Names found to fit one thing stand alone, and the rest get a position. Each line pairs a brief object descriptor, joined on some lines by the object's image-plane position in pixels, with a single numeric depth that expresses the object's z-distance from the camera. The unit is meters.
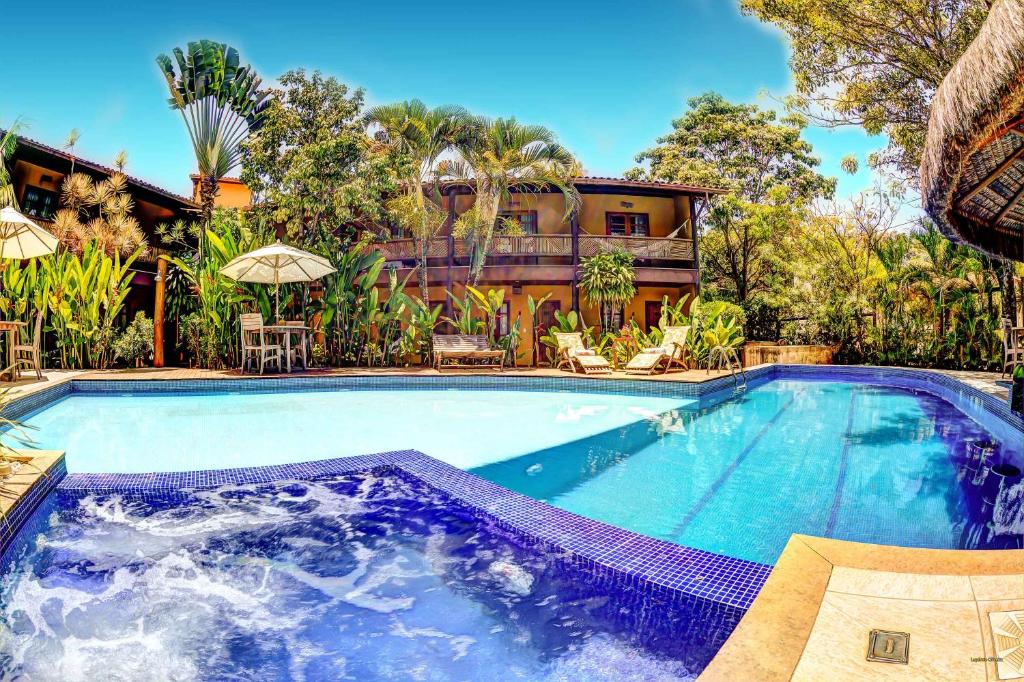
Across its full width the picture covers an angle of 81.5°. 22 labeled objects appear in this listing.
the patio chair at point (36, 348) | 9.36
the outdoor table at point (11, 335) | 8.91
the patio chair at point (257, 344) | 11.31
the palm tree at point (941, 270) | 12.80
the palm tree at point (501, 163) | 13.78
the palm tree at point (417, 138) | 13.52
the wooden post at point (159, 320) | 13.20
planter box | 15.59
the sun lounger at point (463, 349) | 12.98
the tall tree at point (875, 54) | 8.68
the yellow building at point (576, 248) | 17.59
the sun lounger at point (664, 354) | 11.91
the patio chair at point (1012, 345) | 9.69
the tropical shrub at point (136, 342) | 12.43
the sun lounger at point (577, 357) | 12.31
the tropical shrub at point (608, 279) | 15.77
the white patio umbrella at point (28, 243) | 8.68
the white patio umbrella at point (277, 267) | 11.15
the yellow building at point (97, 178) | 13.64
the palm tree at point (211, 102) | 13.95
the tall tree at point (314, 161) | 12.74
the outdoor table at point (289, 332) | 11.62
